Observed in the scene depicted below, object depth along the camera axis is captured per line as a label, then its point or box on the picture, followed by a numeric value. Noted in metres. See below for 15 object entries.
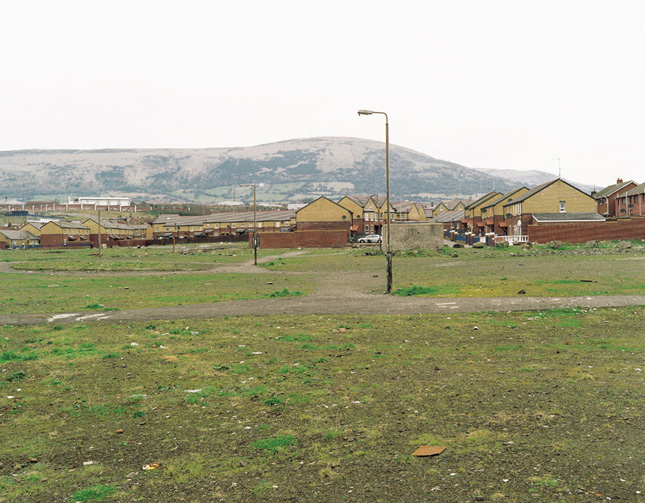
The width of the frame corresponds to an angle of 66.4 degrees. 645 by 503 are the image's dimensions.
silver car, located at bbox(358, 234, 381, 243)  100.28
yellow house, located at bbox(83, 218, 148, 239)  153.75
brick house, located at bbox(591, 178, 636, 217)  101.80
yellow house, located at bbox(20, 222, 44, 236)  141.12
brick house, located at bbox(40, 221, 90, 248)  136.38
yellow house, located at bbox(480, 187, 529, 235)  98.31
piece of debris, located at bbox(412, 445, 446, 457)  6.61
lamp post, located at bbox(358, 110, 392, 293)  25.43
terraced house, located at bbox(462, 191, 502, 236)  114.44
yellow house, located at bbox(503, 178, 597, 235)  83.44
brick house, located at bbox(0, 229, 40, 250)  132.50
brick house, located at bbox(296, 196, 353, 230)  111.31
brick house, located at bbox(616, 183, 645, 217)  90.44
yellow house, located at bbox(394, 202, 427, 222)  167.30
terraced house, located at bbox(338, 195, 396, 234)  132.74
